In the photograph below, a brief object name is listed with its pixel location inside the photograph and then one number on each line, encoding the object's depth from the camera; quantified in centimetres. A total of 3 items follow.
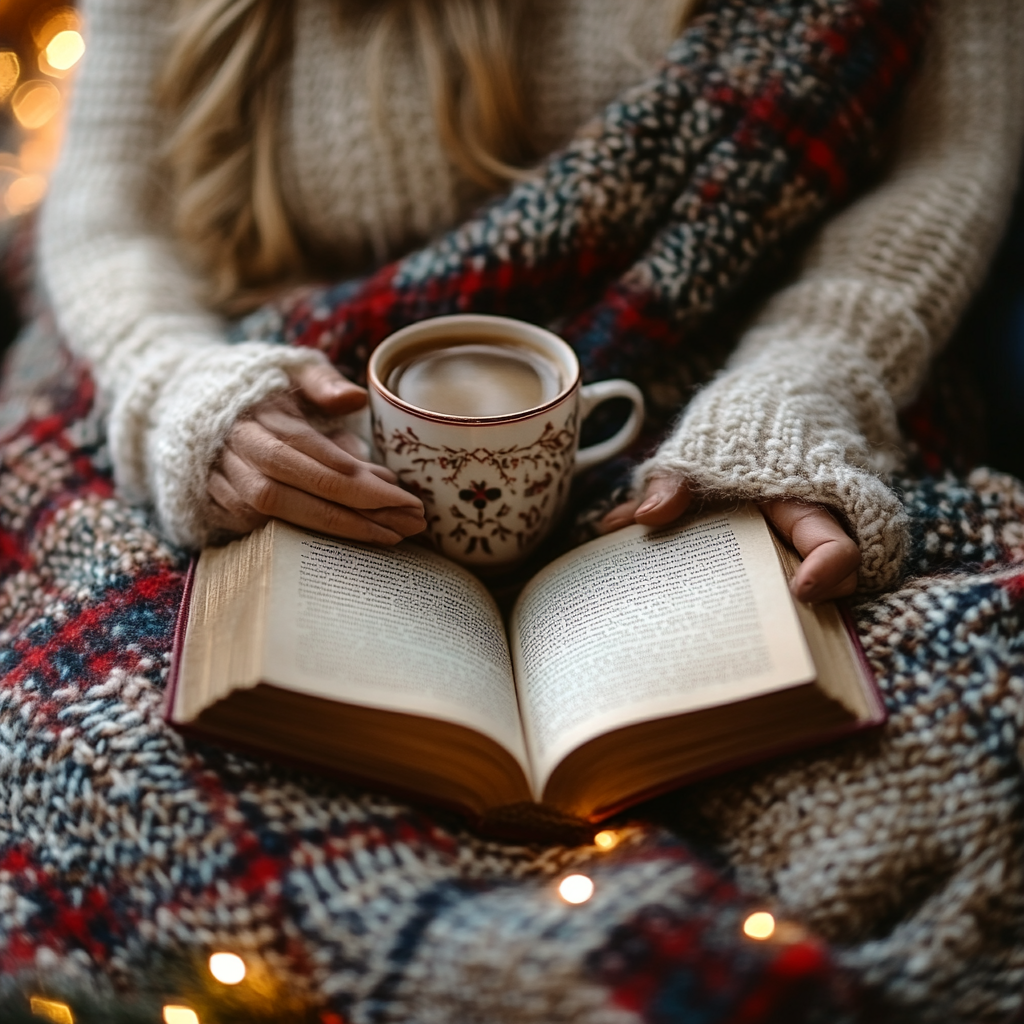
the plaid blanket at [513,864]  49
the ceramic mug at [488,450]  63
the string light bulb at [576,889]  52
